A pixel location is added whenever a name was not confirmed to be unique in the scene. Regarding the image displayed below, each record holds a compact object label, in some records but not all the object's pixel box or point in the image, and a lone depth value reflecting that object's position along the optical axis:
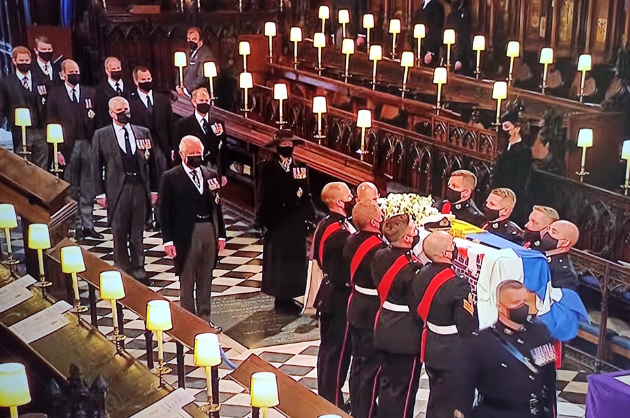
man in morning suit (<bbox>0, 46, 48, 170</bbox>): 9.67
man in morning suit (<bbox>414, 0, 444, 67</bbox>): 12.45
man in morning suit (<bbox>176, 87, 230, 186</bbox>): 9.15
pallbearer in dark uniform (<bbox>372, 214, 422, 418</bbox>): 5.89
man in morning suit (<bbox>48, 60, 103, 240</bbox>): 9.77
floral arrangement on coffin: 6.99
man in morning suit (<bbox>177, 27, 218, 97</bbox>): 11.43
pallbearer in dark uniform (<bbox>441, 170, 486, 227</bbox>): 7.31
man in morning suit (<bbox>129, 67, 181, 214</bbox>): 9.87
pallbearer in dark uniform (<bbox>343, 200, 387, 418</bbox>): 6.20
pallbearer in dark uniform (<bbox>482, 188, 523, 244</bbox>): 6.92
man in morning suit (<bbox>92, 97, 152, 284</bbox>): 8.78
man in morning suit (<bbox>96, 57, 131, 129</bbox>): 9.98
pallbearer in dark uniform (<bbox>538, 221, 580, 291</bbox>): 6.67
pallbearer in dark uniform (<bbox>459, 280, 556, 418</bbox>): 5.45
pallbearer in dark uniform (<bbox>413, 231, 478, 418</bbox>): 5.61
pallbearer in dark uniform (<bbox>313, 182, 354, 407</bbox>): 6.59
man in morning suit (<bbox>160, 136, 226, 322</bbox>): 7.75
